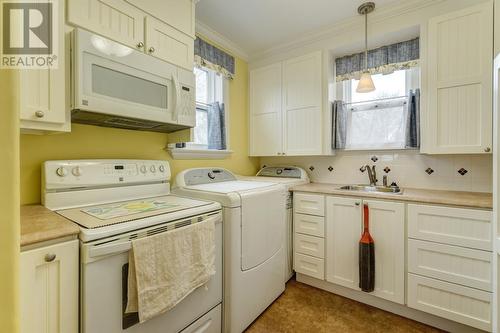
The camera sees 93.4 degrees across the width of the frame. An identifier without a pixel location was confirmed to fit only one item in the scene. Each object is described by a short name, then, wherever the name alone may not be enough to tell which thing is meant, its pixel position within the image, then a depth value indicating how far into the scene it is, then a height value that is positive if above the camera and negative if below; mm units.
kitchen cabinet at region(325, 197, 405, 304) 1751 -634
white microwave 1174 +443
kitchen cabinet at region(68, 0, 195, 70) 1242 +842
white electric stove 924 -269
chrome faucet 2307 -119
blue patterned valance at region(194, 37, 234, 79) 2250 +1090
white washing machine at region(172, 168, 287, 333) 1512 -541
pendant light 1914 +683
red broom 1823 -746
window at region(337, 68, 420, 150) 2258 +539
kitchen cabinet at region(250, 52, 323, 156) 2457 +635
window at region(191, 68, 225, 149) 2475 +745
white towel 1015 -501
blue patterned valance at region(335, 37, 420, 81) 2176 +1033
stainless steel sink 2097 -233
